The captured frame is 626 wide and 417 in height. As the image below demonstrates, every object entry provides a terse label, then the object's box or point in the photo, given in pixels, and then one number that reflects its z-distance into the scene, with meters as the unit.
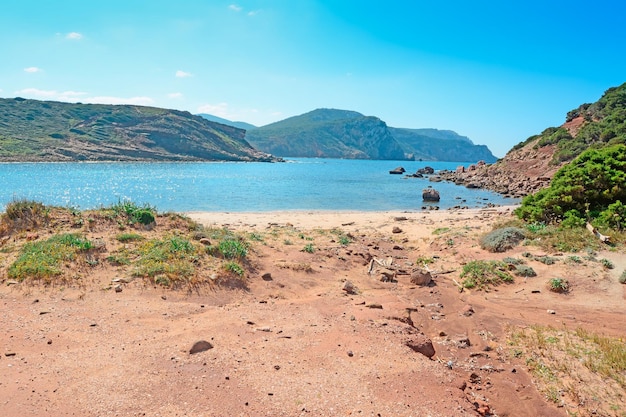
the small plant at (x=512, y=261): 13.05
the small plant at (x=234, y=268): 10.84
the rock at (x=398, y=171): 96.62
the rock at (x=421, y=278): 11.98
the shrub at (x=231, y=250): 12.00
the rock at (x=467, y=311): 9.95
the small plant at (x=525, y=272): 12.27
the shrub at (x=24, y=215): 12.88
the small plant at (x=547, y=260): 12.83
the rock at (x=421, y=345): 7.63
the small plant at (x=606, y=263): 12.06
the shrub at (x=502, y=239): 14.83
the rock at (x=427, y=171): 93.04
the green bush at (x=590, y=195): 15.50
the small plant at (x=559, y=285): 11.22
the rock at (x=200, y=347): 6.58
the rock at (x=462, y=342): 8.28
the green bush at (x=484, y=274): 12.05
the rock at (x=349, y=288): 10.87
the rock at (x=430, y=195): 43.75
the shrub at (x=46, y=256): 9.43
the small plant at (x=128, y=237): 12.23
